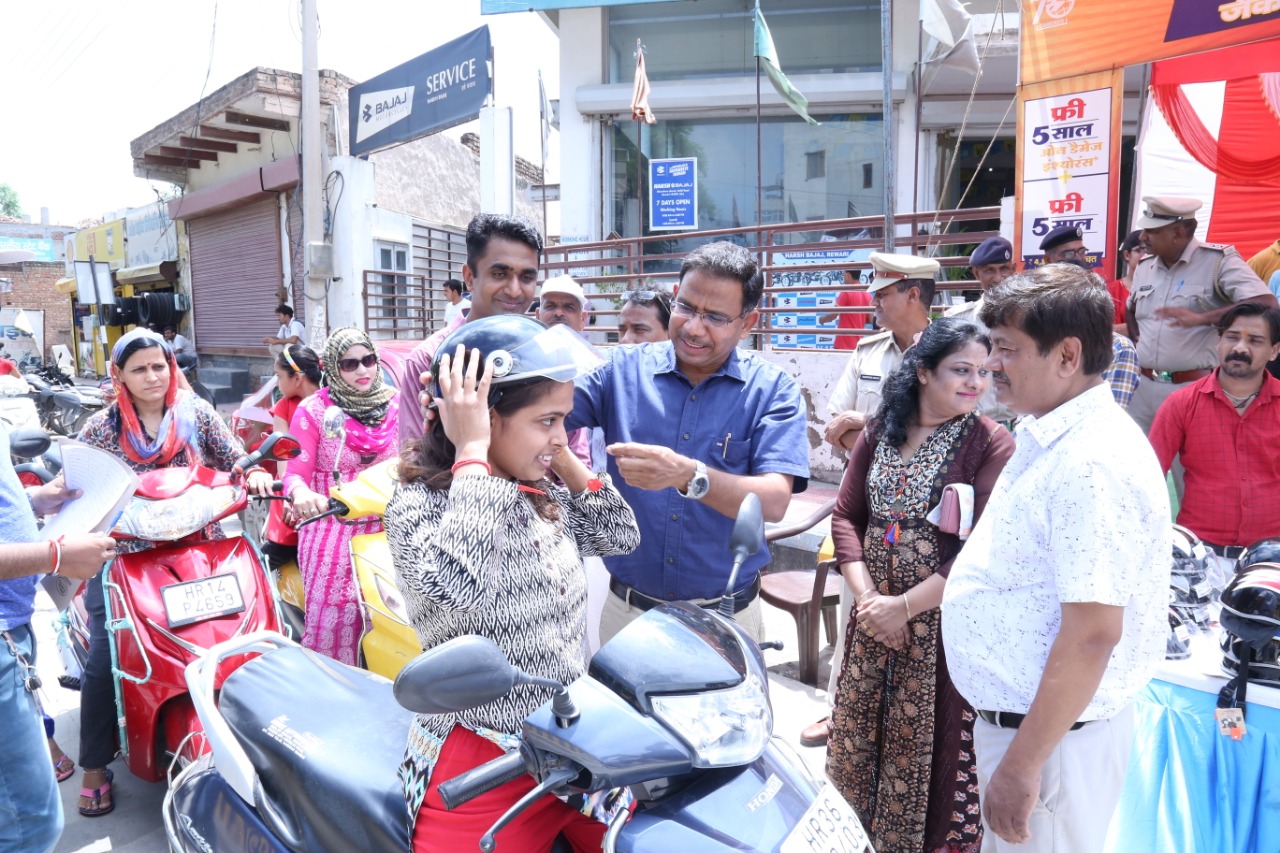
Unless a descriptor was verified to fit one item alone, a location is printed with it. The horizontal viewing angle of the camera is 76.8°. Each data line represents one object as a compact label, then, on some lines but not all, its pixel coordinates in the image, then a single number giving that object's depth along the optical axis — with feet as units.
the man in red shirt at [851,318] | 24.85
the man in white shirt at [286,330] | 38.32
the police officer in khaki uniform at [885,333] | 11.35
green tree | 182.19
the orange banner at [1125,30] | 14.44
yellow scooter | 9.64
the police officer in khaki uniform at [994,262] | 14.35
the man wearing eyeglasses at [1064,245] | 14.52
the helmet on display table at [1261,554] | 7.48
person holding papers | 6.50
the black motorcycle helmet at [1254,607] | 6.89
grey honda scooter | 3.72
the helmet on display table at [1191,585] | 8.27
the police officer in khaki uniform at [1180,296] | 13.93
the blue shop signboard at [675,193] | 37.65
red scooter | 9.17
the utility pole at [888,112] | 18.31
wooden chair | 12.72
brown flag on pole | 33.60
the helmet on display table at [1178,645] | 7.84
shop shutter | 46.83
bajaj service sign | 31.86
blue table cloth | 7.02
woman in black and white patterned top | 4.31
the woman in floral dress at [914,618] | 7.84
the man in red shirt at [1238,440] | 10.41
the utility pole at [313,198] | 32.01
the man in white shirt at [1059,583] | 5.01
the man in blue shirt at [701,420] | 7.07
